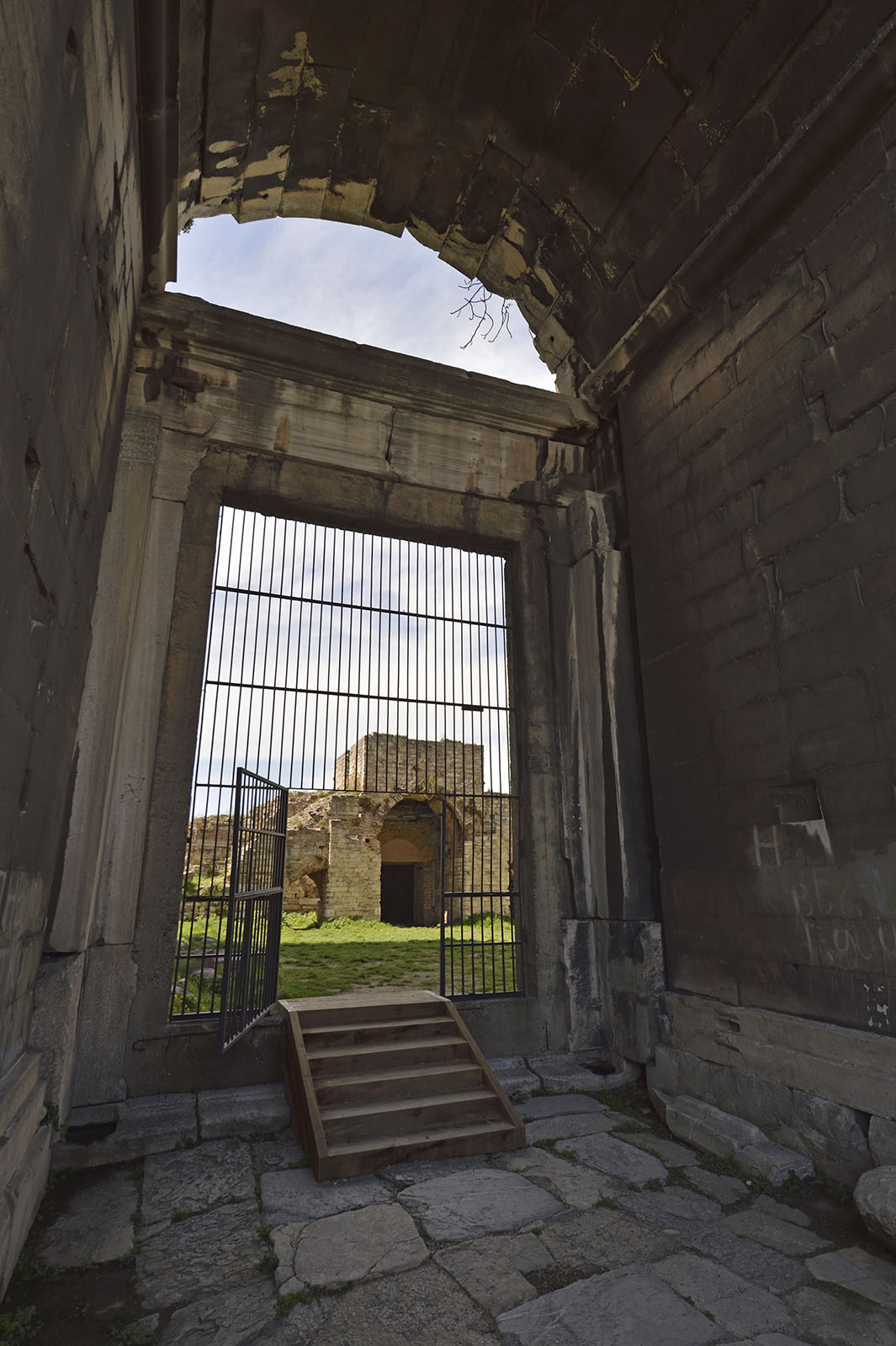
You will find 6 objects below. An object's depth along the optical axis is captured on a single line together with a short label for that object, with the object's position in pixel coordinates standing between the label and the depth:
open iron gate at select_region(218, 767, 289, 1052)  4.25
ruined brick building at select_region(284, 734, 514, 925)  14.12
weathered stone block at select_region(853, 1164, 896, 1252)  2.83
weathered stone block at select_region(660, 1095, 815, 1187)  3.52
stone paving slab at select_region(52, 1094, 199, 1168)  3.64
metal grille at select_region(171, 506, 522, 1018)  5.21
